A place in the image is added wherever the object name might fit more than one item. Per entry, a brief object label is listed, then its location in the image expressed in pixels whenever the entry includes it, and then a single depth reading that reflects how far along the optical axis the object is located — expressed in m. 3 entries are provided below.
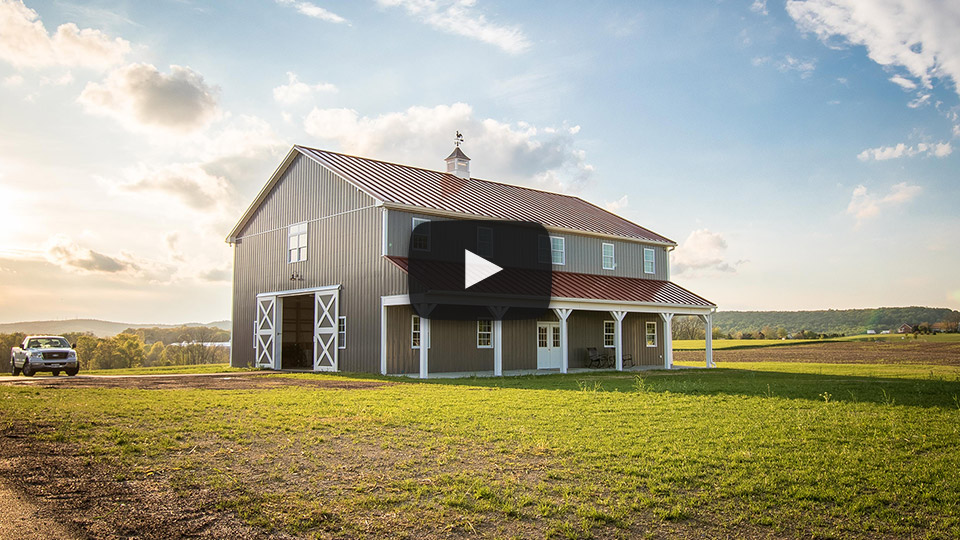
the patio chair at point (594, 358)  27.50
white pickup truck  22.52
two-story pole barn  23.05
